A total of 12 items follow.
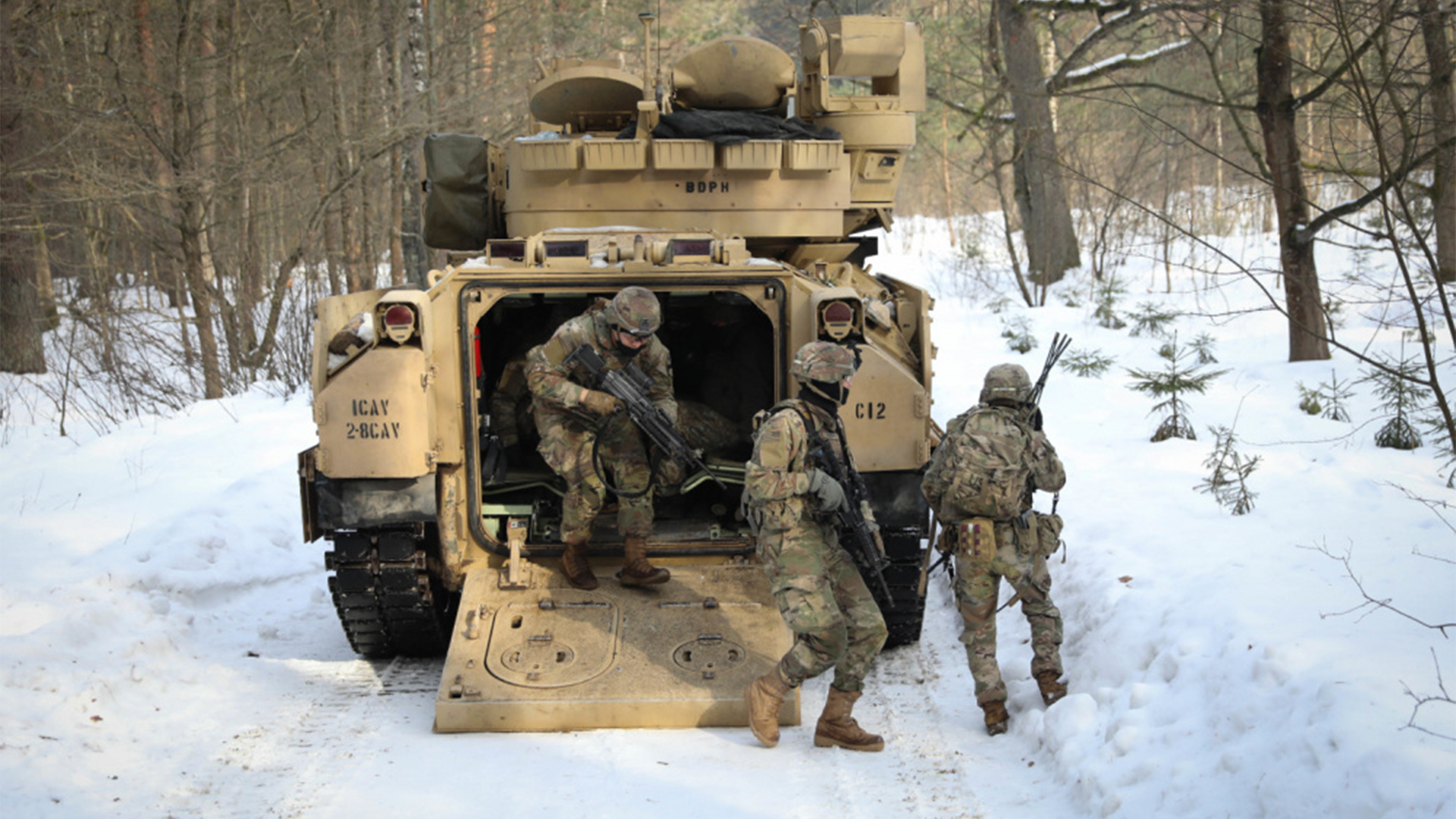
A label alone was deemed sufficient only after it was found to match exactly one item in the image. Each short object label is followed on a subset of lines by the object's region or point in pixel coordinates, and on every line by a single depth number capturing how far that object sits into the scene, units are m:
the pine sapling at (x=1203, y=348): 11.70
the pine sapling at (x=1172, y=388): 9.21
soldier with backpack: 5.20
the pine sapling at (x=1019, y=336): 14.64
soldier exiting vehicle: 5.78
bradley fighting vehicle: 5.50
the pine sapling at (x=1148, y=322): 13.03
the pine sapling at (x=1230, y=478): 7.12
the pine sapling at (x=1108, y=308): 15.35
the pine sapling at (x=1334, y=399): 9.31
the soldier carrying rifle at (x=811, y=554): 4.96
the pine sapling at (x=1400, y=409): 8.22
